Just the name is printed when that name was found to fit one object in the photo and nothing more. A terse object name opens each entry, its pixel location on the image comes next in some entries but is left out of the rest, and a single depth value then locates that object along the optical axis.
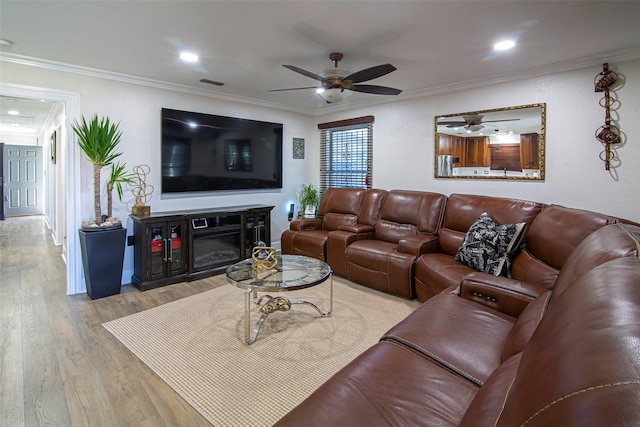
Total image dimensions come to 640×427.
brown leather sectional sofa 0.56
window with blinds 5.16
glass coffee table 2.49
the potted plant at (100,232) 3.37
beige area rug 1.96
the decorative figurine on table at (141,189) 3.85
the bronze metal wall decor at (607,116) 3.05
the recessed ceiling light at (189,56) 3.11
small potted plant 5.41
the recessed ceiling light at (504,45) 2.80
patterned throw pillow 2.82
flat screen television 4.25
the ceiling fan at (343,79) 2.79
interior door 8.71
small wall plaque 5.72
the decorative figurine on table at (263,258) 2.85
